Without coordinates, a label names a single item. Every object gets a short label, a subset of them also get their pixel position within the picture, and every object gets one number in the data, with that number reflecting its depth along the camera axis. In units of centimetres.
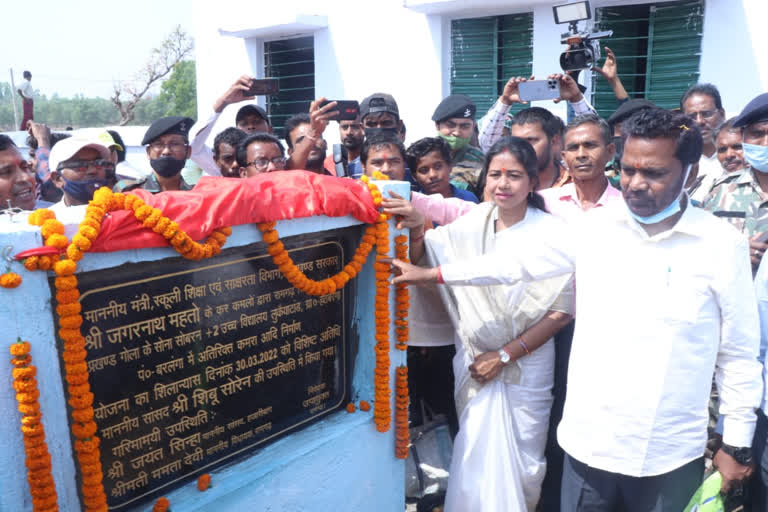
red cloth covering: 161
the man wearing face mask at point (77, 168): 246
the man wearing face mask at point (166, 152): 359
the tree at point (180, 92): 3219
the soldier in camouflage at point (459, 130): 390
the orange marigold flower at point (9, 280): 142
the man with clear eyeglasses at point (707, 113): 409
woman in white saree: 253
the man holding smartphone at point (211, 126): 413
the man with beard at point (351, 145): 374
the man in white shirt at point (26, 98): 891
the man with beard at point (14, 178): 265
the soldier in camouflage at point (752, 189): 269
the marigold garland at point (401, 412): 255
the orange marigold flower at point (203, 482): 193
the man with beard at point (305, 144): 311
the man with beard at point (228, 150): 362
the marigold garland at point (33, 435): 146
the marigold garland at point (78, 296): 147
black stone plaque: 172
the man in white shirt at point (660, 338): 191
